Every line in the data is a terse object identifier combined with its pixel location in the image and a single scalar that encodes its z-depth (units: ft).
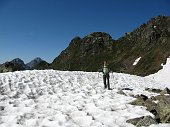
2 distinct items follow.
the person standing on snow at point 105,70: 45.24
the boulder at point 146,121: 21.97
